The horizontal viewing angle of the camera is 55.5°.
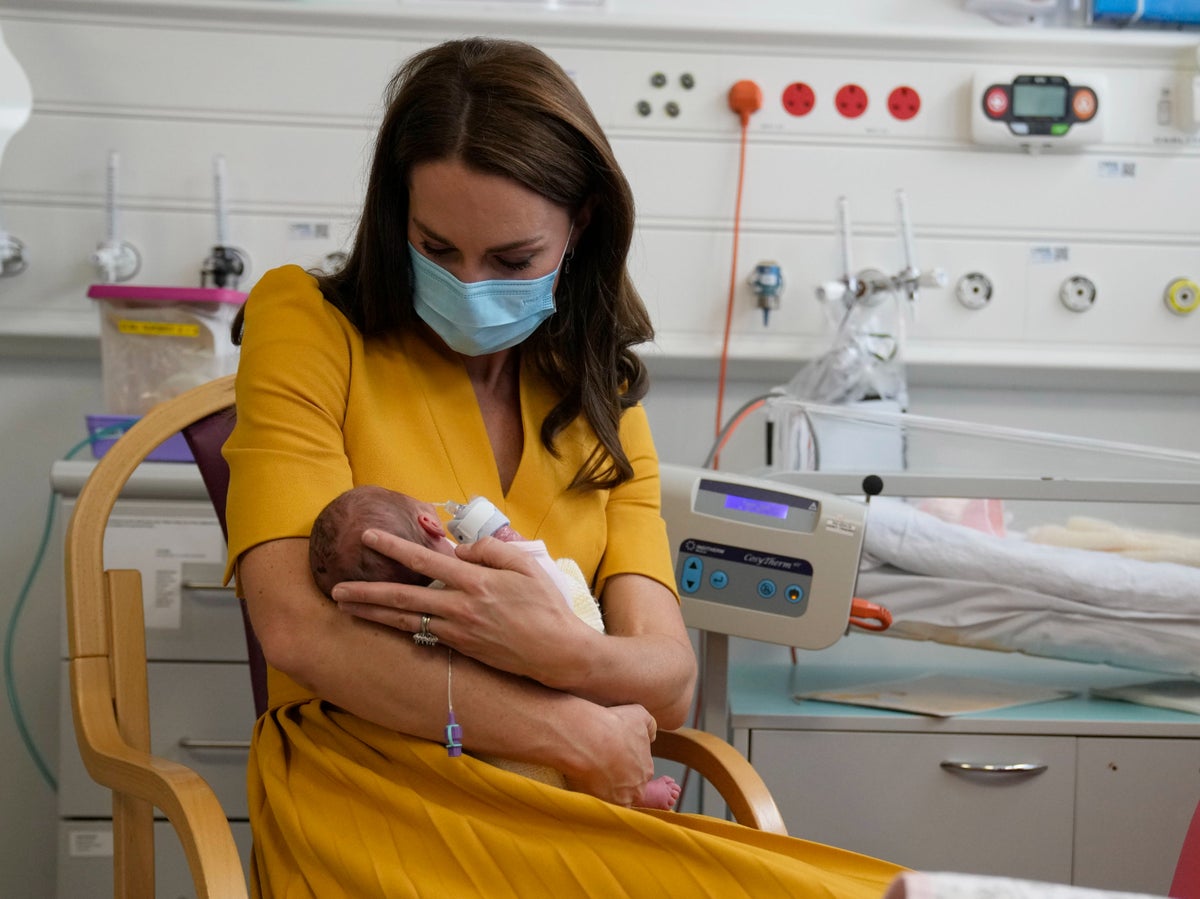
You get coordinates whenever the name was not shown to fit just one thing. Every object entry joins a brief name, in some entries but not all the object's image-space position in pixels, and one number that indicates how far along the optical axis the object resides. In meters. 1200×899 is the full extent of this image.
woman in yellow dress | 1.09
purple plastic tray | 2.04
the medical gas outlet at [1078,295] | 2.47
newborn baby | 1.13
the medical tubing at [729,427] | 2.30
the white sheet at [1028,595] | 1.72
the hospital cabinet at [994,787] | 1.69
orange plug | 2.40
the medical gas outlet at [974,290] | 2.46
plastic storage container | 2.10
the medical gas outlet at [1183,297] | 2.47
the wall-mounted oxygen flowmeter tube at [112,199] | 2.34
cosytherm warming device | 1.63
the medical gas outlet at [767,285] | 2.39
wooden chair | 1.27
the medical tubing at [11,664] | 2.41
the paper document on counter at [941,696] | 1.73
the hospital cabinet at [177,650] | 1.90
